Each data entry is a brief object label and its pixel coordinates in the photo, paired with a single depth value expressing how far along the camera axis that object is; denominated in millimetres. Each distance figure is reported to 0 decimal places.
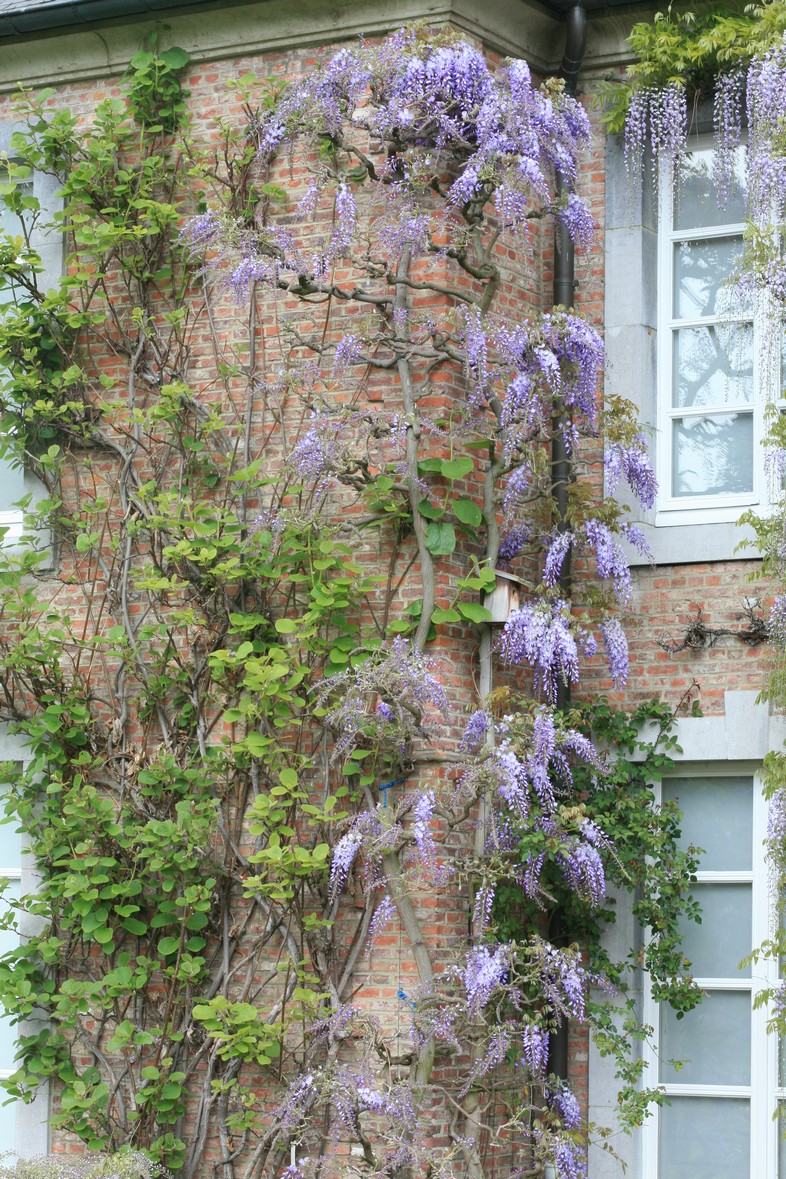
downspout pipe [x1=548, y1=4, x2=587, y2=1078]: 14992
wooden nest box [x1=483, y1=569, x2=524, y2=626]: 14453
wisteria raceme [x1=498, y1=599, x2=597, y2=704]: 14250
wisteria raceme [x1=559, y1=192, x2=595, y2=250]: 14891
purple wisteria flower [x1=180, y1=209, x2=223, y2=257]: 15109
